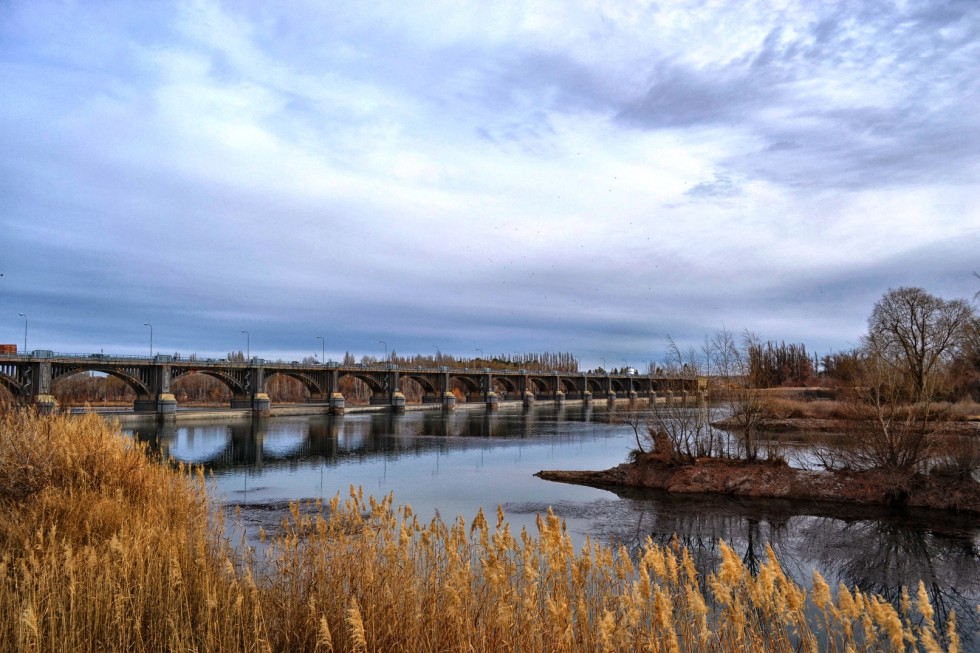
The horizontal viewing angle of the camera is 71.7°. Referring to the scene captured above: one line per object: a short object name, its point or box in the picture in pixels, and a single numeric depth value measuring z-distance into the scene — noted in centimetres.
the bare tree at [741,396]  3206
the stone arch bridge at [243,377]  8250
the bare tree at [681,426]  3253
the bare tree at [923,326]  6888
